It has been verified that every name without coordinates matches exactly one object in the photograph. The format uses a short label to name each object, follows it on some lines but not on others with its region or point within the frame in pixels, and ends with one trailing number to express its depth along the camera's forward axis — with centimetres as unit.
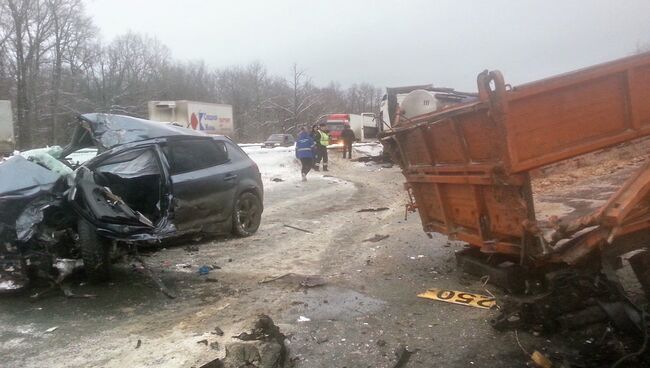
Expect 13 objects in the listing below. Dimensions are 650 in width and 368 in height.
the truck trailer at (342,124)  3655
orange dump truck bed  404
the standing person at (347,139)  2615
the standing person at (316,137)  1989
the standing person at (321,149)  2097
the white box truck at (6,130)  3148
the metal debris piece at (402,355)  381
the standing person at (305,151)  1719
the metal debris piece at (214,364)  368
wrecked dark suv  547
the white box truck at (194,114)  3134
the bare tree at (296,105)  6762
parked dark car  4490
